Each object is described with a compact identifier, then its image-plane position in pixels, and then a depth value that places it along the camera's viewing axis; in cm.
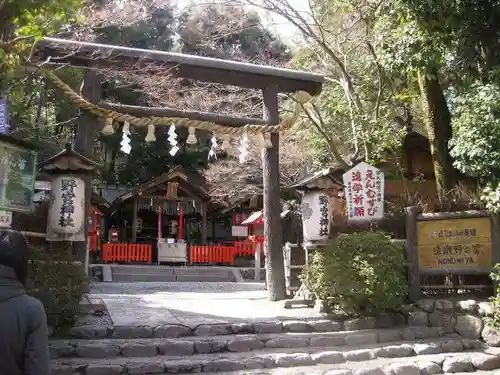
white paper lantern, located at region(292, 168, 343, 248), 1046
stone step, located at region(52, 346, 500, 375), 648
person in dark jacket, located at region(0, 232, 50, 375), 274
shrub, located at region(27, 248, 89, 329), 729
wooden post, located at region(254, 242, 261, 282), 2095
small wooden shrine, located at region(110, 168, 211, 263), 2402
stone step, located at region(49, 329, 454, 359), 695
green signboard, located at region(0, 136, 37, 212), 715
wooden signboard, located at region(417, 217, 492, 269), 928
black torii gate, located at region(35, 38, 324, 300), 966
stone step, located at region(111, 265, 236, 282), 2003
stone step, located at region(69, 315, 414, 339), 751
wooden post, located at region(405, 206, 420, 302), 960
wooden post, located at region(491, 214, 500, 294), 908
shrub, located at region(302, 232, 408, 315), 852
